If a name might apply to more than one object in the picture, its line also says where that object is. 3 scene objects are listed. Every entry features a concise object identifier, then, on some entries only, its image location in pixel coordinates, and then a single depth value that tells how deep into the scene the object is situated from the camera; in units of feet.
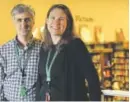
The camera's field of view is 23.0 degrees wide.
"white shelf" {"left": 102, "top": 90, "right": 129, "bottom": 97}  7.51
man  6.32
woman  5.71
